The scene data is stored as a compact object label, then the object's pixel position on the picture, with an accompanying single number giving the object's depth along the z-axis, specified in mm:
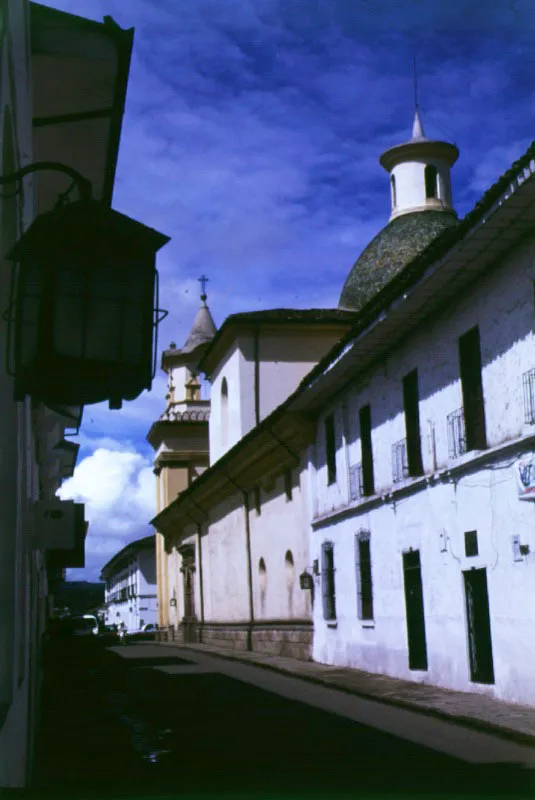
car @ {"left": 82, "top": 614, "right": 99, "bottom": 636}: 59562
